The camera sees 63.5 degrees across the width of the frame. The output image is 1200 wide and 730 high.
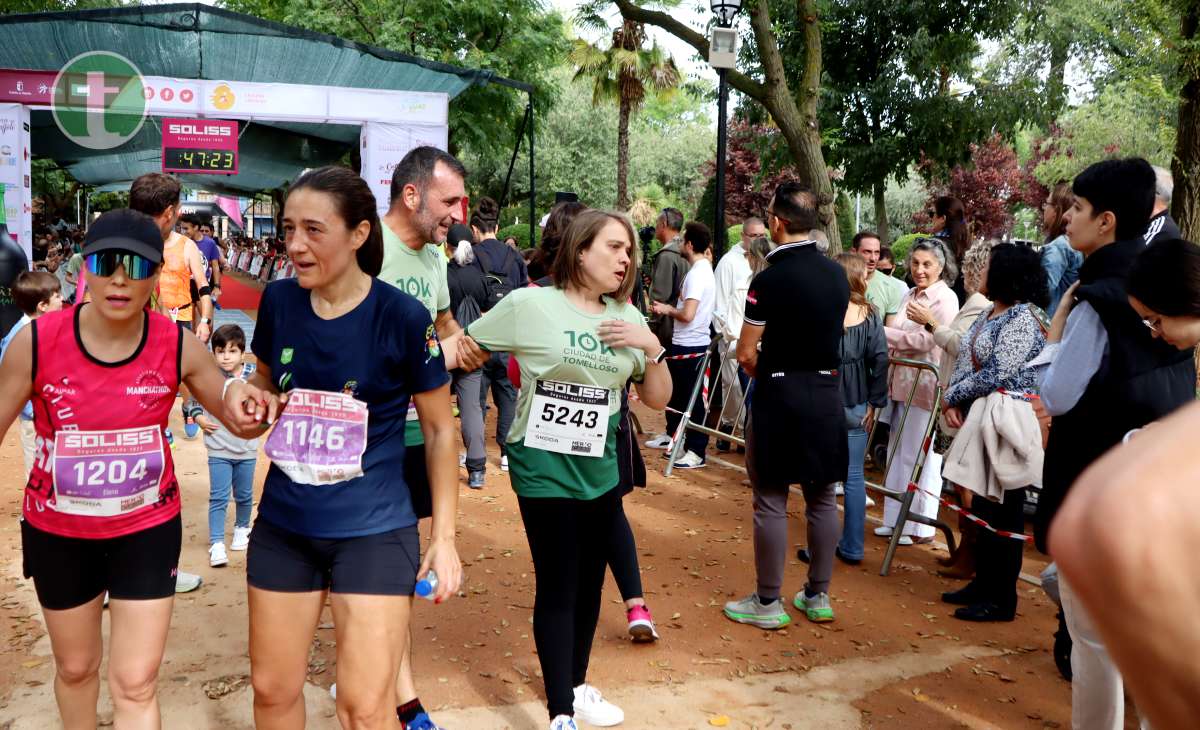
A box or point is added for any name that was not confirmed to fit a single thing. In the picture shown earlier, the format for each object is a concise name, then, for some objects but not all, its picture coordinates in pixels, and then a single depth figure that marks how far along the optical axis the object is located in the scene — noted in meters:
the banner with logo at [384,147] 14.13
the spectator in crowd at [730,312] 9.02
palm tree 27.64
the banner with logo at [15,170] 13.00
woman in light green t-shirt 3.74
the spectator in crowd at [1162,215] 4.24
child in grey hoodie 5.82
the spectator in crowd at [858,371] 6.27
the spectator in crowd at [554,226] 5.11
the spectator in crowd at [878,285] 8.26
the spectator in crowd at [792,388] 4.93
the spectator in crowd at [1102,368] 3.38
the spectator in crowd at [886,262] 10.15
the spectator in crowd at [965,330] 6.16
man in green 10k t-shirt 3.75
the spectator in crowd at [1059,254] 6.54
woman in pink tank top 2.89
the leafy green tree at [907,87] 20.73
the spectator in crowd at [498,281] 8.88
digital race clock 14.57
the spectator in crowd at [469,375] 8.24
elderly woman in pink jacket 6.75
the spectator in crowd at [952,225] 8.48
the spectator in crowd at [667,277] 9.77
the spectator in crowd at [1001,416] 5.27
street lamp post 11.20
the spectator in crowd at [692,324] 9.23
